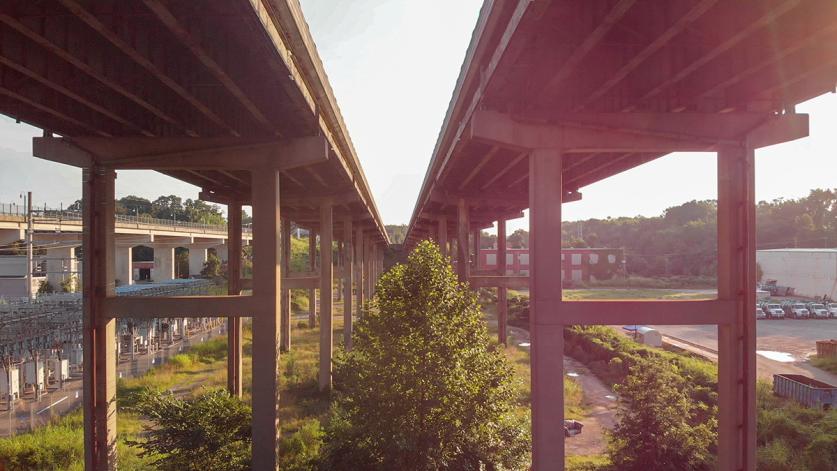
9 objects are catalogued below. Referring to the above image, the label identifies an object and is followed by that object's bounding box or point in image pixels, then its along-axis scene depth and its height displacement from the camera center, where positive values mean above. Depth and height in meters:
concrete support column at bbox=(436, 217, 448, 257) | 36.81 +0.11
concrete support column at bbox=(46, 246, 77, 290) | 48.39 -3.01
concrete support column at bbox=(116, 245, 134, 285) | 57.47 -3.07
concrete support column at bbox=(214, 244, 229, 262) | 92.82 -3.14
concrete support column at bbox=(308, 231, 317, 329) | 38.06 -2.26
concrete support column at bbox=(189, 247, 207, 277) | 80.44 -3.80
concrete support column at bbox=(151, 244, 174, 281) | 66.69 -3.58
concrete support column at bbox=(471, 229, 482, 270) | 56.80 -1.57
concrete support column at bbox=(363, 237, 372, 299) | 55.39 -3.41
